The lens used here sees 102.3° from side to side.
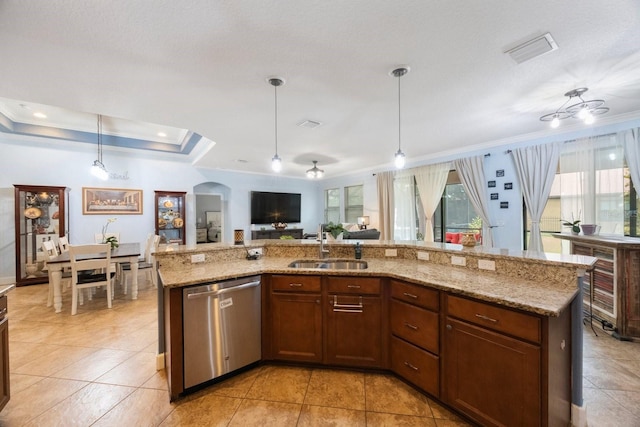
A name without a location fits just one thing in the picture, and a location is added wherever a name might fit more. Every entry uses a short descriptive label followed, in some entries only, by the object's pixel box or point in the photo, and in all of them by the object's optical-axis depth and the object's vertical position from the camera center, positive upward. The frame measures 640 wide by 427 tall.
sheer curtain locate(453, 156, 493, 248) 4.76 +0.43
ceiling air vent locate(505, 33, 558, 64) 1.85 +1.22
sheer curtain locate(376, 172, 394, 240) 6.48 +0.19
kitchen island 1.42 -0.76
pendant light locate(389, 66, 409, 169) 2.24 +1.24
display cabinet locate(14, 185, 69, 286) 4.75 -0.17
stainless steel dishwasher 1.95 -0.93
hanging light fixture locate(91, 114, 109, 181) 4.42 +0.78
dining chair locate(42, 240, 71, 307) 3.79 -0.64
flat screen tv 7.70 +0.17
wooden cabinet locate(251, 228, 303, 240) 7.68 -0.64
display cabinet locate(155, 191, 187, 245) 6.19 -0.05
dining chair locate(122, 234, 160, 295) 4.45 -0.93
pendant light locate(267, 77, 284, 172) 2.42 +1.25
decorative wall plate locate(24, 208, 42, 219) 4.81 +0.04
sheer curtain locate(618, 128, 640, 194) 3.29 +0.72
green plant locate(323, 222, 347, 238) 2.99 -0.20
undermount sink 2.72 -0.55
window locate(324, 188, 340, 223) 8.49 +0.24
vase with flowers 4.22 -0.41
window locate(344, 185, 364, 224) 7.77 +0.28
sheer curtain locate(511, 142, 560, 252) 4.04 +0.55
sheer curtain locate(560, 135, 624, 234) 3.50 +0.39
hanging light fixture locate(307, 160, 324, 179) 5.61 +0.86
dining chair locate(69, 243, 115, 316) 3.50 -0.72
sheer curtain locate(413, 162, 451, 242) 5.47 +0.54
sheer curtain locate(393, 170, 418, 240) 6.09 +0.13
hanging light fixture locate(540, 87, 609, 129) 2.68 +1.20
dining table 3.53 -0.70
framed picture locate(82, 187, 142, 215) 5.46 +0.29
